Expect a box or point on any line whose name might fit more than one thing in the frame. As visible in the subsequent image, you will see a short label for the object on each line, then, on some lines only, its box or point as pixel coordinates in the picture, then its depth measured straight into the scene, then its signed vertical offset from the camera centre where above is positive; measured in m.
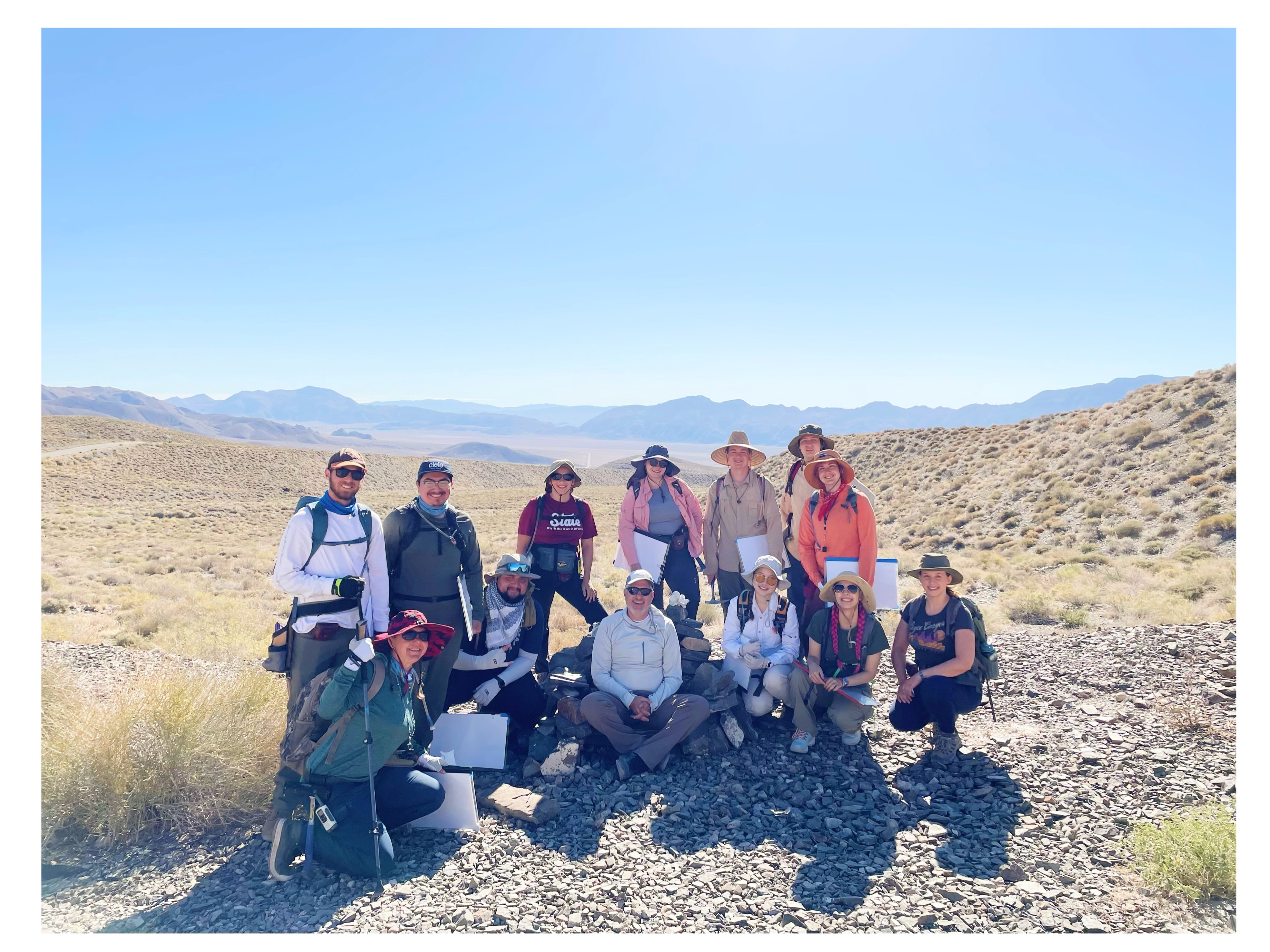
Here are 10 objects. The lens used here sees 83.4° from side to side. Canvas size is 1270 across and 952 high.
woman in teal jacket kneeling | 3.90 -1.72
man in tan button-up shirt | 6.57 -0.40
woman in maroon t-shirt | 6.38 -0.58
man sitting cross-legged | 5.26 -1.64
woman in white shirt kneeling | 5.64 -1.37
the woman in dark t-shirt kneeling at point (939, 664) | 5.20 -1.43
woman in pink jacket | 6.59 -0.36
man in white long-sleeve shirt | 4.30 -0.61
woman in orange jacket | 5.74 -0.39
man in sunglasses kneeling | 5.77 -1.55
